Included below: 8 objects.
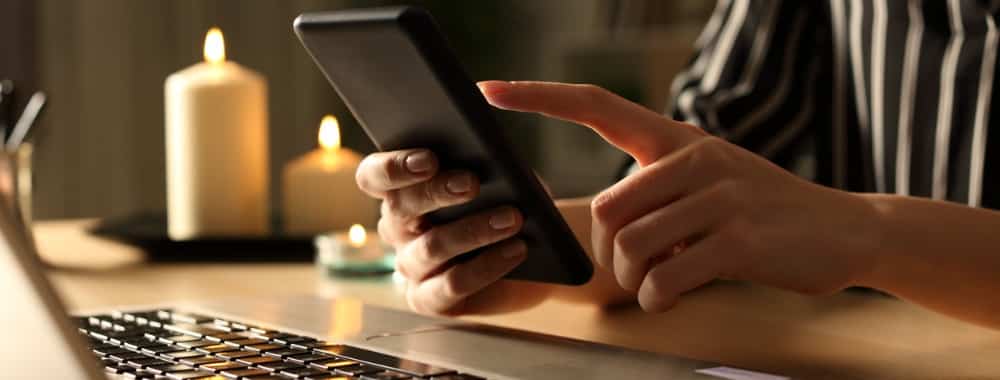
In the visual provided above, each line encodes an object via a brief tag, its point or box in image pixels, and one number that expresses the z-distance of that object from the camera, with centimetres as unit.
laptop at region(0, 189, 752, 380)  65
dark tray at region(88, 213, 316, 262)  135
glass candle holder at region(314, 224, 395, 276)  127
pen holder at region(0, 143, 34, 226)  123
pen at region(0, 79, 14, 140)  133
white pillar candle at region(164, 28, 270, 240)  138
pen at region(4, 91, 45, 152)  132
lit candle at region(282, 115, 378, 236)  141
